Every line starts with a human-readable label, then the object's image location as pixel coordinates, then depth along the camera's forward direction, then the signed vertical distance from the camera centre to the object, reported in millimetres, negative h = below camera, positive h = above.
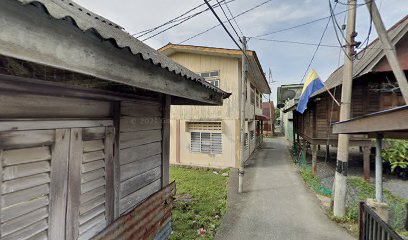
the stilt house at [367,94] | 9531 +1373
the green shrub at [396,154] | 10508 -1466
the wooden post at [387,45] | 4730 +1727
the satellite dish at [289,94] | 24644 +3138
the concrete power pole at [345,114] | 6199 +243
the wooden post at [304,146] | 14066 -1564
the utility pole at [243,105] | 8531 +623
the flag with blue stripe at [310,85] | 8141 +1386
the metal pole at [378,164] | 4000 -742
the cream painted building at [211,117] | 12305 +228
